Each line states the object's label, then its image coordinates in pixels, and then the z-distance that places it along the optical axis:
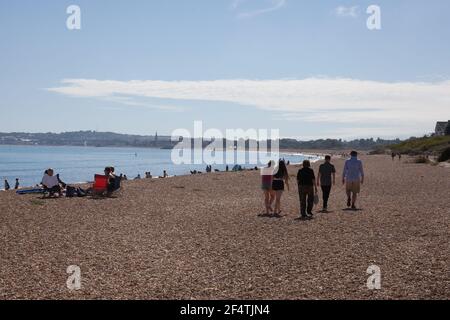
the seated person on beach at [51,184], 21.23
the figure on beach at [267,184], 16.09
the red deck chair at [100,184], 21.81
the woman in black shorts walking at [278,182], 15.98
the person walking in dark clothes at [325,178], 17.23
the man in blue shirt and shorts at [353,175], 17.48
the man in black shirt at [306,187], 15.54
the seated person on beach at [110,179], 22.09
